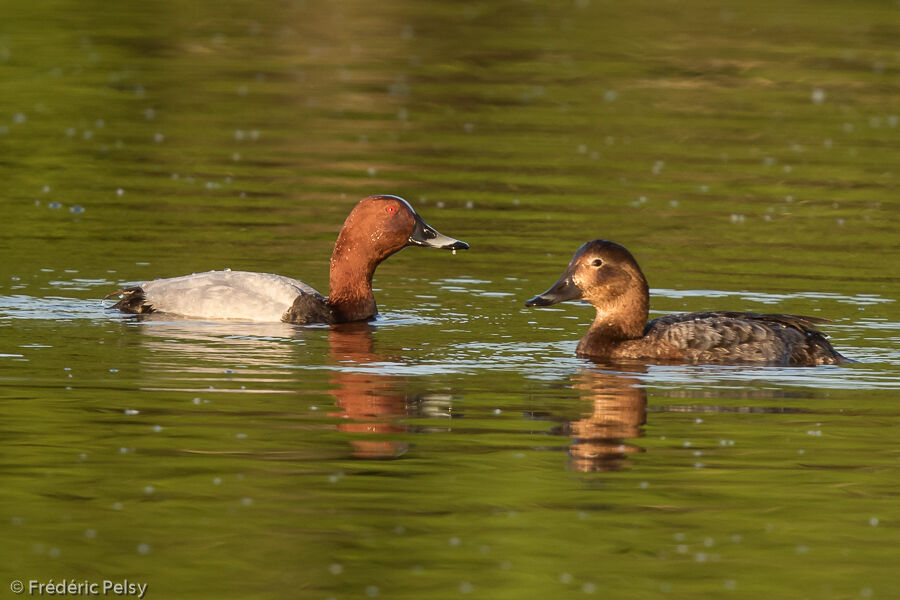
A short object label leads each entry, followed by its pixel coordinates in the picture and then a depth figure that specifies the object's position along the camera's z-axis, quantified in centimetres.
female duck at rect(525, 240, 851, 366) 1258
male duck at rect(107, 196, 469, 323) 1405
